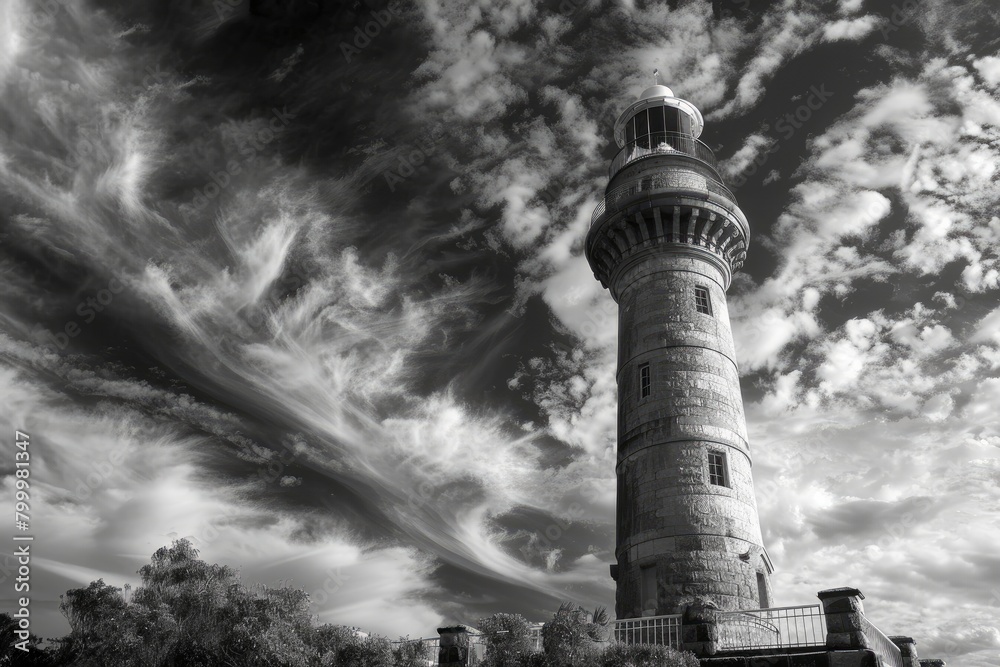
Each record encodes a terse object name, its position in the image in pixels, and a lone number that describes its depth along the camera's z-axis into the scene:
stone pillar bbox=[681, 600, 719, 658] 15.53
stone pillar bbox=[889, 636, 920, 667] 19.36
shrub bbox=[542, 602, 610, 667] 13.00
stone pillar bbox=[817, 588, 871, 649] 14.22
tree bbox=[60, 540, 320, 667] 15.27
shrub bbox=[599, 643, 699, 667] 12.98
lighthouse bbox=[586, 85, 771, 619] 19.47
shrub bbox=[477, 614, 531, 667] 13.63
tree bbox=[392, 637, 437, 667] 16.25
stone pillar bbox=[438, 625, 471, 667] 17.25
